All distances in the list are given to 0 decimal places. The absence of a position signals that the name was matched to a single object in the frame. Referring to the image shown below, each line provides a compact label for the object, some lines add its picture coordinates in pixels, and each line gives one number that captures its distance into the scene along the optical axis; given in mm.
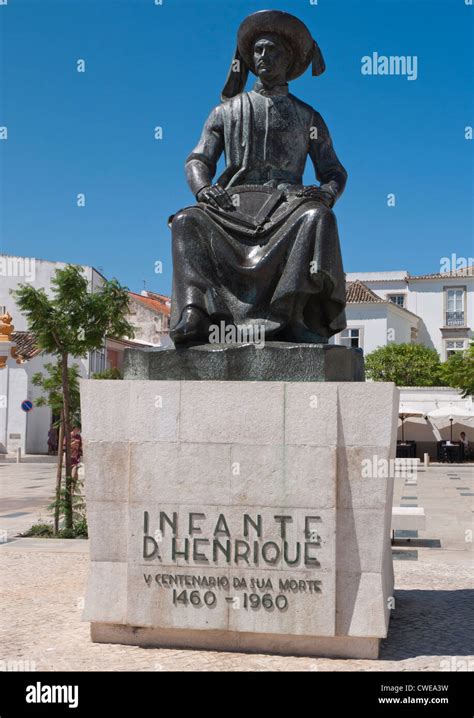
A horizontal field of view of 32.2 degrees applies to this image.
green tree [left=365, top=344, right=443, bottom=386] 39906
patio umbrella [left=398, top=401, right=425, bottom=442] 29461
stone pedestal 4422
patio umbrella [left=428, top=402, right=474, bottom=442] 29266
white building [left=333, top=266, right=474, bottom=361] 48656
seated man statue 4988
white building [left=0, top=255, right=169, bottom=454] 29312
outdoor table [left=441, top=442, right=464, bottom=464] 28672
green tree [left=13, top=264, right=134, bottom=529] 10000
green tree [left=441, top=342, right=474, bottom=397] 28750
